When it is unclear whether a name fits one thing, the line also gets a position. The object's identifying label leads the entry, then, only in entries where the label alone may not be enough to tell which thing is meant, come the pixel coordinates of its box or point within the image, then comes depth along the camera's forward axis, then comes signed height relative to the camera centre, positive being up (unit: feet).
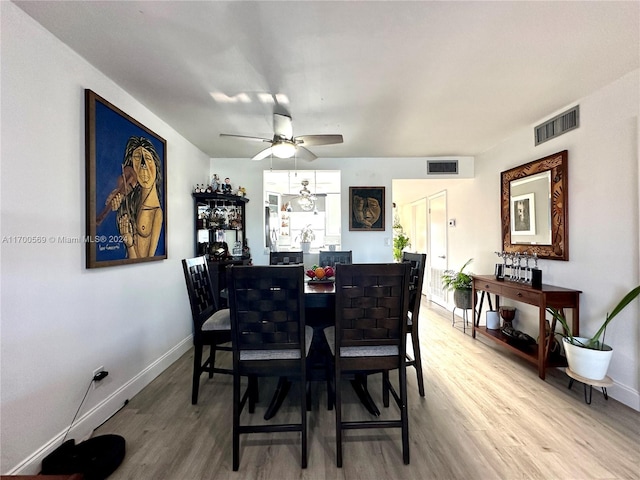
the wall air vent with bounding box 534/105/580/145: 8.16 +3.71
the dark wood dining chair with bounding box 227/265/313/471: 4.72 -1.67
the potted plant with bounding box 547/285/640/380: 6.67 -3.07
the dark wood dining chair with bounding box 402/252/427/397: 7.16 -2.07
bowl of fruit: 7.79 -1.09
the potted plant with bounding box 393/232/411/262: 20.86 -0.47
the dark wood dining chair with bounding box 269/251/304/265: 10.77 -0.78
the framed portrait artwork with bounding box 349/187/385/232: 13.84 +1.56
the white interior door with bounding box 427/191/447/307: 16.12 -0.55
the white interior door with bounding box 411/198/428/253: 18.93 +0.88
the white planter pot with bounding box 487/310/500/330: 10.87 -3.44
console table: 7.92 -2.07
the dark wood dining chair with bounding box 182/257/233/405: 6.93 -2.28
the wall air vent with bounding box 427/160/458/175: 13.74 +3.72
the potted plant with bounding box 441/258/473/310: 12.07 -2.47
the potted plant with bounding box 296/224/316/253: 12.35 -0.05
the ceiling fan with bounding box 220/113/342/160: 7.88 +3.11
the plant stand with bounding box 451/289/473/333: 12.06 -2.89
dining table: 6.13 -3.16
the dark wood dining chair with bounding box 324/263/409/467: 4.90 -1.68
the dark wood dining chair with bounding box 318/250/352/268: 11.29 -0.80
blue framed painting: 6.09 +1.45
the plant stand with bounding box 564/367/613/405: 6.63 -3.76
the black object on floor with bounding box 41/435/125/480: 4.71 -4.10
